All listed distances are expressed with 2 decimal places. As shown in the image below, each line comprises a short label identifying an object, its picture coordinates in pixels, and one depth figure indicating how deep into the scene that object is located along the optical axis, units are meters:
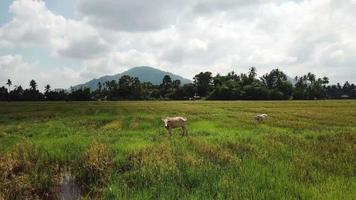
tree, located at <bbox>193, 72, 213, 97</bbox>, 151.88
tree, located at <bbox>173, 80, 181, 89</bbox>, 166.59
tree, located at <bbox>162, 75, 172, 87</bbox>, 170.51
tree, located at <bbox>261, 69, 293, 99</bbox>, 137.18
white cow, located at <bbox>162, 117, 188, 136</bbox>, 23.41
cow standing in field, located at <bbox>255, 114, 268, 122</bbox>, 33.23
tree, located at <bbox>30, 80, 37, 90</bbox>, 154.90
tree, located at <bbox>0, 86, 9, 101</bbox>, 131.52
